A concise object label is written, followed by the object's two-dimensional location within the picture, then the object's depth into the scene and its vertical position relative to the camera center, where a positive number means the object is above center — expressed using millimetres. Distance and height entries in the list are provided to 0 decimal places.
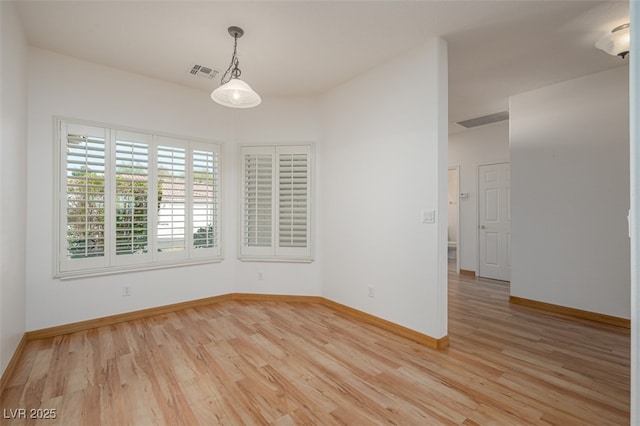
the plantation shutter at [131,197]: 3438 +206
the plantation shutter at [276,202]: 4258 +174
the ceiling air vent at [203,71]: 3450 +1720
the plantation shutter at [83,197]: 3150 +189
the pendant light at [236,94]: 2379 +1024
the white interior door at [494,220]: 5516 -113
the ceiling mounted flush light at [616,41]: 2537 +1534
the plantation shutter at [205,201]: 4023 +185
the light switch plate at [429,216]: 2879 -18
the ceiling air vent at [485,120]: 5078 +1725
